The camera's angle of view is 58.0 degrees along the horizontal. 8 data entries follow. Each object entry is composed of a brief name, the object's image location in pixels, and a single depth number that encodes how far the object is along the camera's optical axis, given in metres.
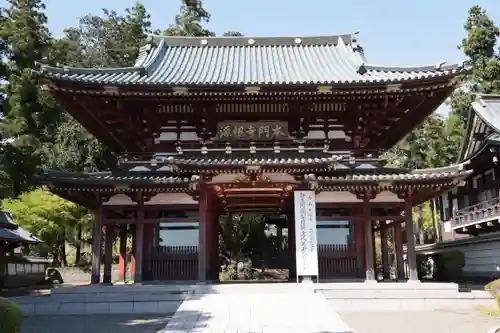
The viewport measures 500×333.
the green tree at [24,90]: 29.12
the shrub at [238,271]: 26.02
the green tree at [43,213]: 28.25
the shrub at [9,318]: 6.61
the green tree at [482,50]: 31.28
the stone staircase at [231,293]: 12.72
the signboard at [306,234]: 13.43
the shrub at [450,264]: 20.97
